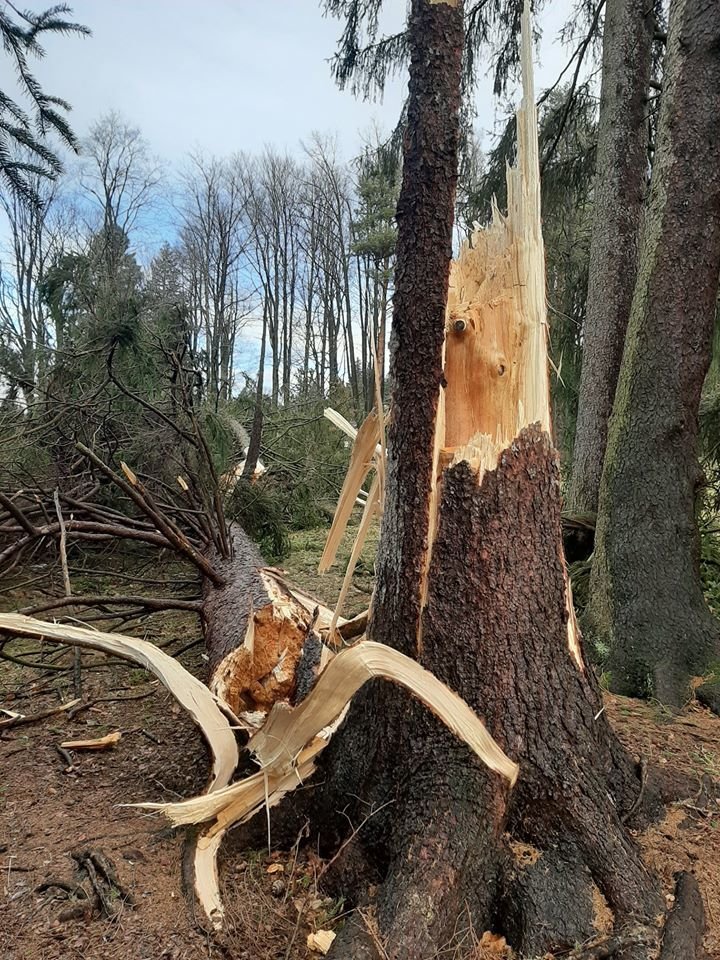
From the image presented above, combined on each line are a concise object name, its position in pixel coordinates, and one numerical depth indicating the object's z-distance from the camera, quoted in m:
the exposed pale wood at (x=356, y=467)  2.35
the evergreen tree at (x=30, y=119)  4.84
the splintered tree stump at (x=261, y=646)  2.96
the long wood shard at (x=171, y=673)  2.23
